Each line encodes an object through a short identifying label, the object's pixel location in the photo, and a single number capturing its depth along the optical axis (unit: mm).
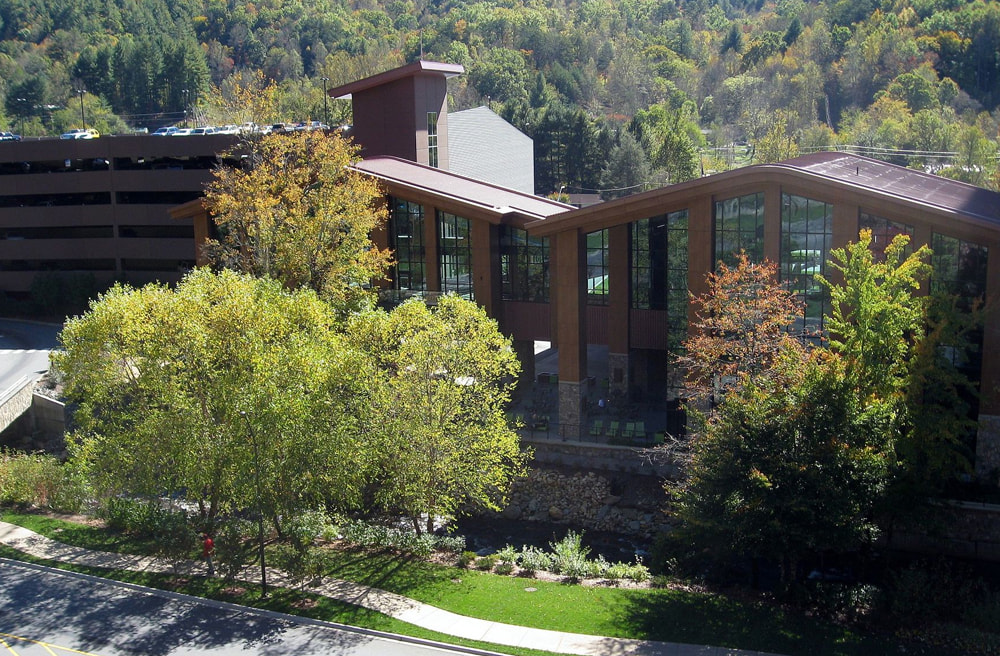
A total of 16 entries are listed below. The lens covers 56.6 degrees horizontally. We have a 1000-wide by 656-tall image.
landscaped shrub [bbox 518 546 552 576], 28641
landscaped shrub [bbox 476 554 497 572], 28766
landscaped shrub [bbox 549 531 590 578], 28031
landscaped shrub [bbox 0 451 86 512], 32844
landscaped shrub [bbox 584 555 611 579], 28141
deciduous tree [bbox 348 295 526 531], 28156
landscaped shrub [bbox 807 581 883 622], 24562
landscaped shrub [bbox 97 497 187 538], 30188
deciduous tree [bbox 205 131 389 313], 40625
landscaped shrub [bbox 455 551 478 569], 29000
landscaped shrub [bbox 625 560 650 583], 27453
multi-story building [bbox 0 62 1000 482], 32750
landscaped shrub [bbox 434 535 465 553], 30250
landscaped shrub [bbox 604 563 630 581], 27688
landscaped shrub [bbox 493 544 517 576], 28469
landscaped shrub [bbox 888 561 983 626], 23891
